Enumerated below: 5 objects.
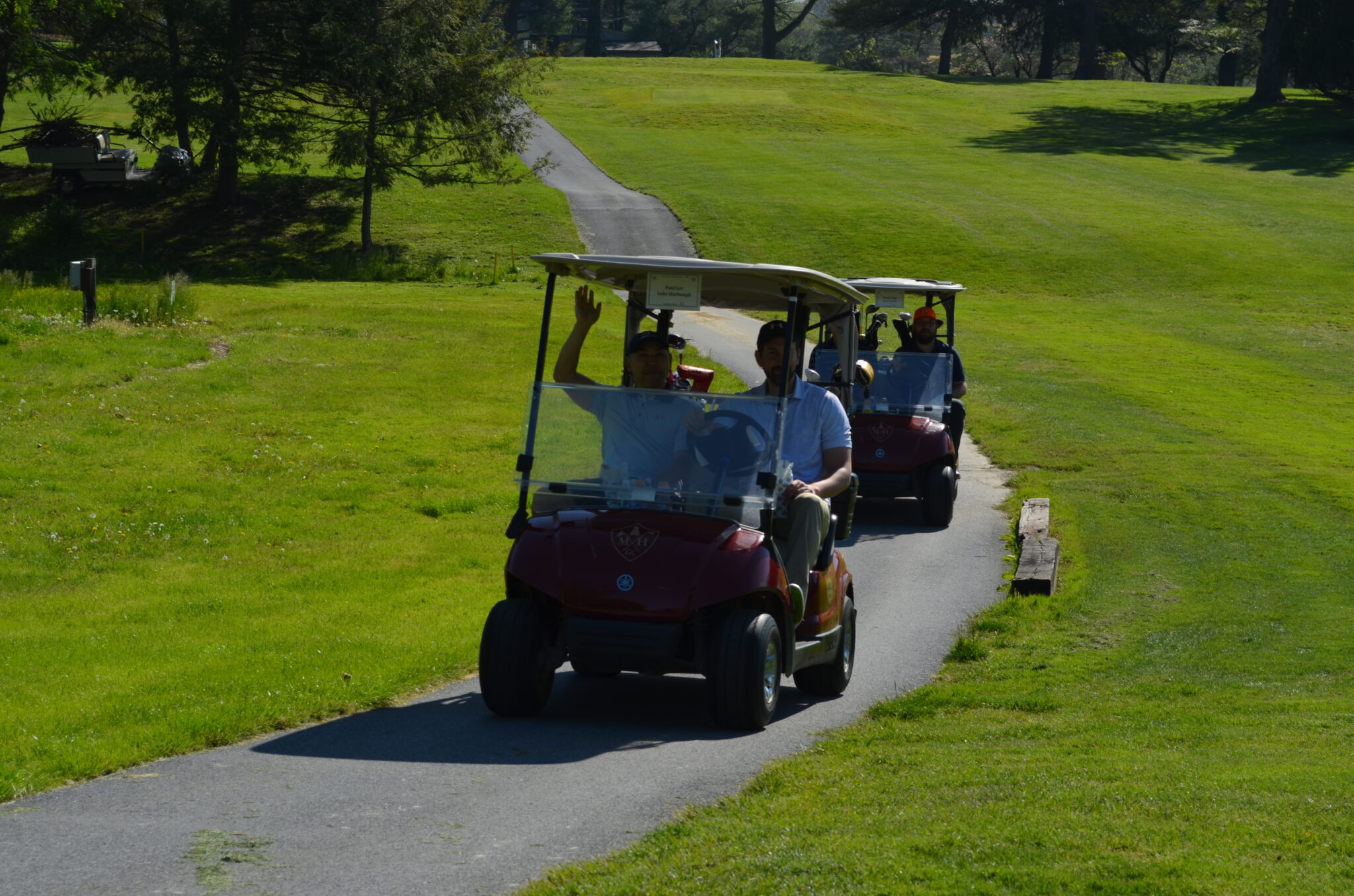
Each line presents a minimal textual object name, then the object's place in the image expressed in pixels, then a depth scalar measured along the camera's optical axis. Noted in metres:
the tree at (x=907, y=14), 94.56
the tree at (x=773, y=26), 108.81
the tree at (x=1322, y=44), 68.69
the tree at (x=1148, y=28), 87.75
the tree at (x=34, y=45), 38.03
